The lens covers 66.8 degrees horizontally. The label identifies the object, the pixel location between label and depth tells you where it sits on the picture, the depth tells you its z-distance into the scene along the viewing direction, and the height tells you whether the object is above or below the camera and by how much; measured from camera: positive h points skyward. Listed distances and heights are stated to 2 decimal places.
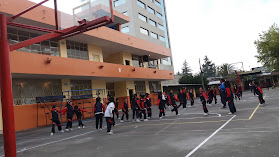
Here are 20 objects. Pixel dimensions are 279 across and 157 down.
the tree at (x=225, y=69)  82.88 +7.08
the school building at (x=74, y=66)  15.91 +3.05
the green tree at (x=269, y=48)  37.91 +6.38
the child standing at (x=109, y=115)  10.17 -0.90
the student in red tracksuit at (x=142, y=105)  14.07 -0.76
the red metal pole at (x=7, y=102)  3.88 +0.05
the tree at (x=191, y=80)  52.17 +2.39
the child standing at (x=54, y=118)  12.03 -1.01
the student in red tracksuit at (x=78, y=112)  13.91 -0.87
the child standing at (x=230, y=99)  12.16 -0.73
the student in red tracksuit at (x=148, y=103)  14.84 -0.69
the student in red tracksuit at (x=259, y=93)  14.65 -0.63
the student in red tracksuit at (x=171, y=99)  15.96 -0.60
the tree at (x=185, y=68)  108.07 +11.20
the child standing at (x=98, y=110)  12.00 -0.73
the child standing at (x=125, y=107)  15.08 -0.86
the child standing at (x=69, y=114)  13.06 -0.89
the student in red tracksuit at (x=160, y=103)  14.60 -0.77
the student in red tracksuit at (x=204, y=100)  13.02 -0.72
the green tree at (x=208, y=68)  109.31 +10.59
